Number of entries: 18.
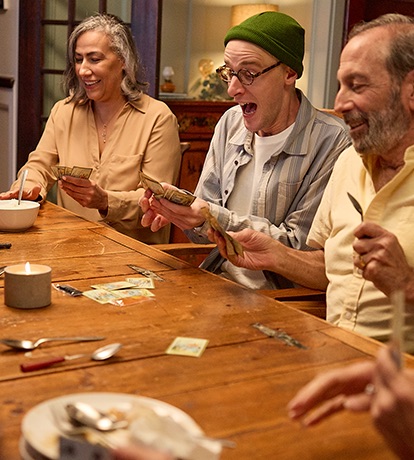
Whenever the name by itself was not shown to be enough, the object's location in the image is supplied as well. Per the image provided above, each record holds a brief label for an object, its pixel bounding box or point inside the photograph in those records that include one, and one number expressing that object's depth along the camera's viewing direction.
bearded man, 2.11
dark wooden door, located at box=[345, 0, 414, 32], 5.85
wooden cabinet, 5.62
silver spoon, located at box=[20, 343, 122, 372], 1.46
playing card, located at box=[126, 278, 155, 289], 2.03
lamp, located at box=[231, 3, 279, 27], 6.64
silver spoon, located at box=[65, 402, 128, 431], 1.11
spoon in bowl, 2.81
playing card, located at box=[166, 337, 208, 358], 1.56
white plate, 1.08
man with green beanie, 2.76
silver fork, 1.07
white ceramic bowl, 2.64
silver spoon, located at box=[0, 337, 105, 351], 1.55
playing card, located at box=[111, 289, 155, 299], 1.95
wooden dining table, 1.22
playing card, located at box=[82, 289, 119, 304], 1.92
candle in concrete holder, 1.81
